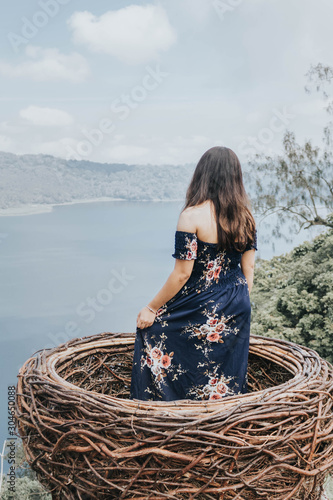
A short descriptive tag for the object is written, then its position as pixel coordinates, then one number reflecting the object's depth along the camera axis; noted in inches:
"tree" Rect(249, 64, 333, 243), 237.1
